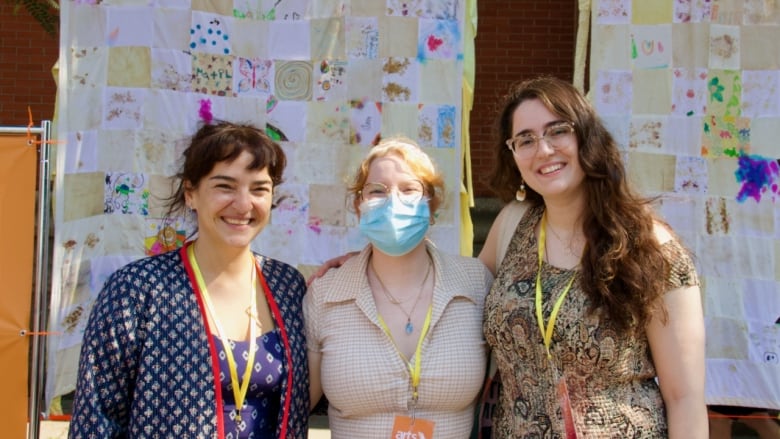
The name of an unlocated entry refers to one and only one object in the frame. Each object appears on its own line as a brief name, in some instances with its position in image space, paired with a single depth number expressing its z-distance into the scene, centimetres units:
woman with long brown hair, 216
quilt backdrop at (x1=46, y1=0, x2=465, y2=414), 381
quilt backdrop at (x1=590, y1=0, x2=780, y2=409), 382
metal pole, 319
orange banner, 317
